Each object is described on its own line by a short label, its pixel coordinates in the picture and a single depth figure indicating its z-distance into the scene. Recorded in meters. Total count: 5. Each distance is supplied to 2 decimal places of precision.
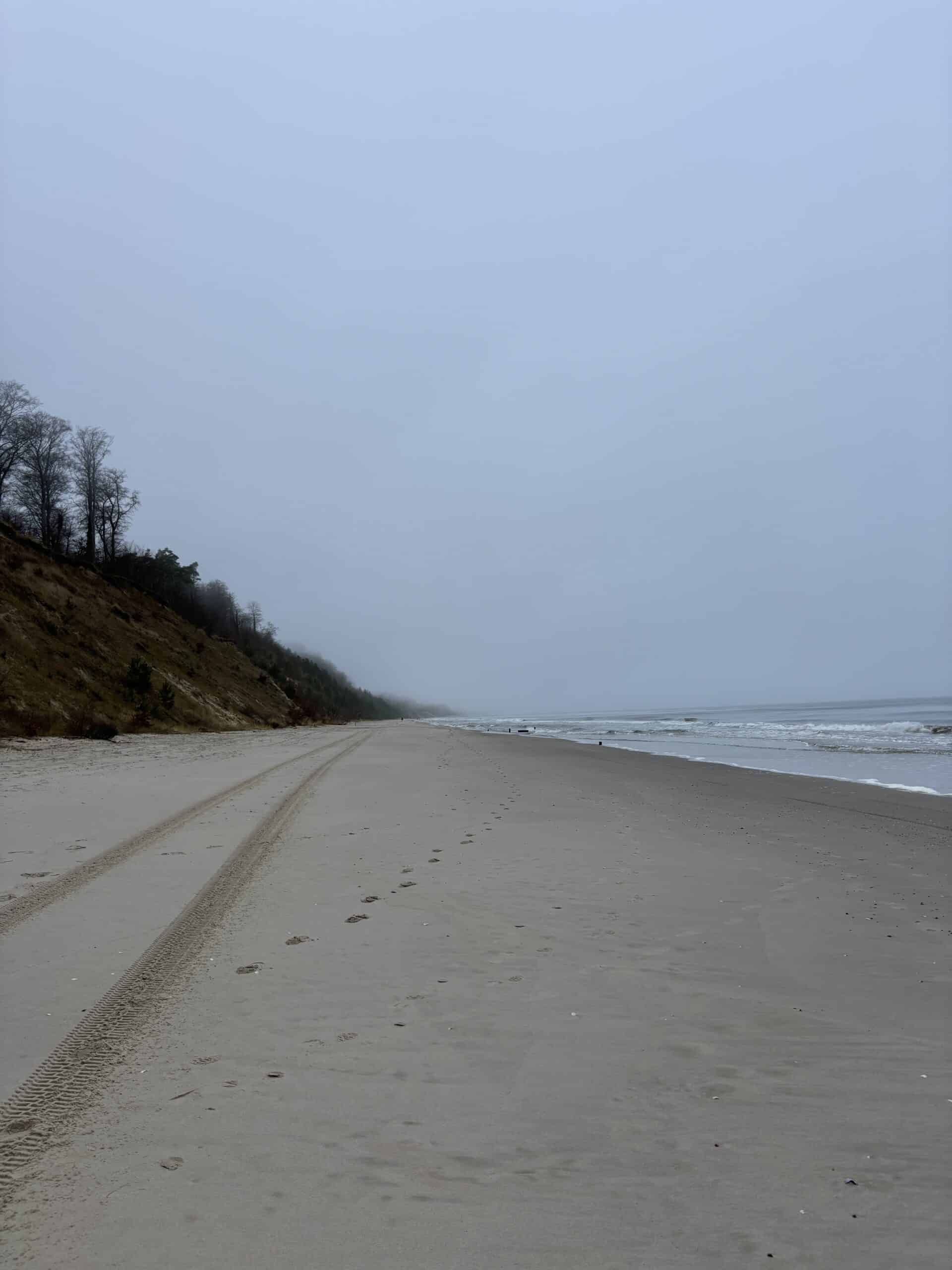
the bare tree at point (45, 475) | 47.91
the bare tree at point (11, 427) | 44.50
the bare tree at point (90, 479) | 55.66
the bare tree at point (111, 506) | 58.03
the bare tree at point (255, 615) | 110.81
